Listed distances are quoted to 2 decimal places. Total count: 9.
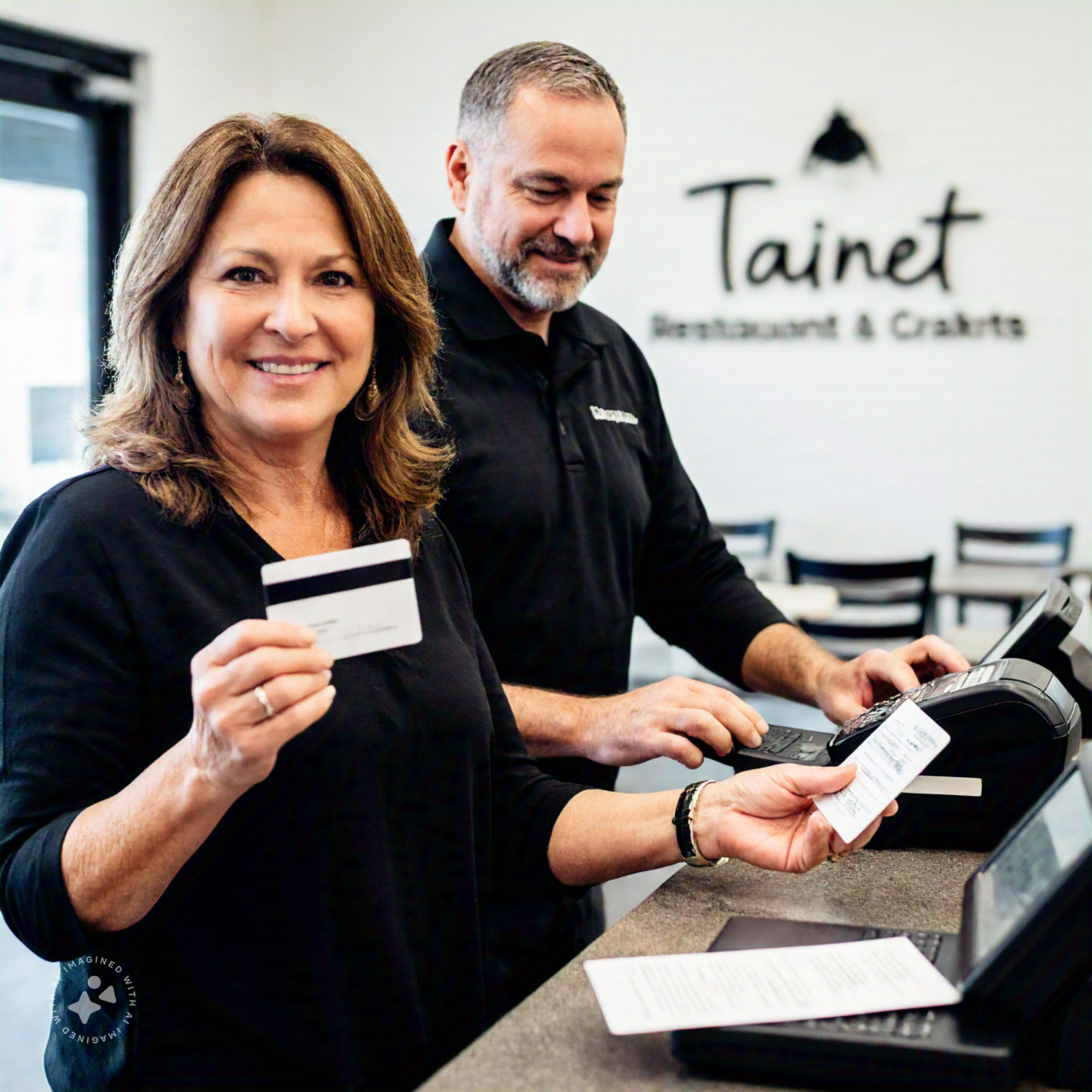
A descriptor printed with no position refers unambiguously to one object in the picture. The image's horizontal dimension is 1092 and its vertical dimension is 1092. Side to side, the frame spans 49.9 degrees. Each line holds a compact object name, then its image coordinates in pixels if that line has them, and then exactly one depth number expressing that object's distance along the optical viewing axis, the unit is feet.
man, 5.81
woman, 3.58
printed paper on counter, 3.13
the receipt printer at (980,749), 4.35
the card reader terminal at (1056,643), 5.17
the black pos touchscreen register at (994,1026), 2.91
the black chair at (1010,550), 17.10
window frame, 18.28
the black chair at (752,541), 18.80
